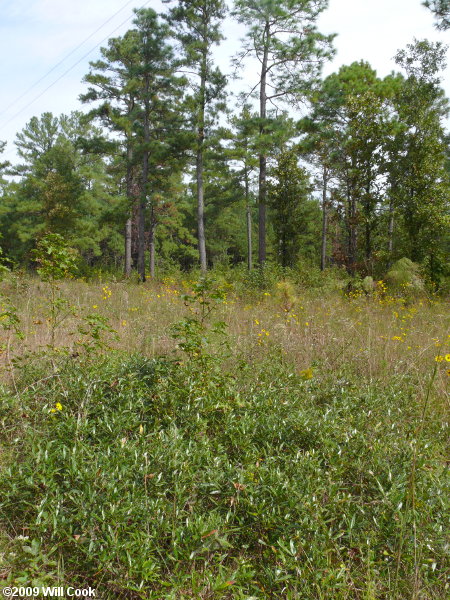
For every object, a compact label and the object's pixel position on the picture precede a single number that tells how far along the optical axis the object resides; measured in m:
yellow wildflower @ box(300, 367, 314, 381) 3.26
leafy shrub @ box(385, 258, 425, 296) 9.44
